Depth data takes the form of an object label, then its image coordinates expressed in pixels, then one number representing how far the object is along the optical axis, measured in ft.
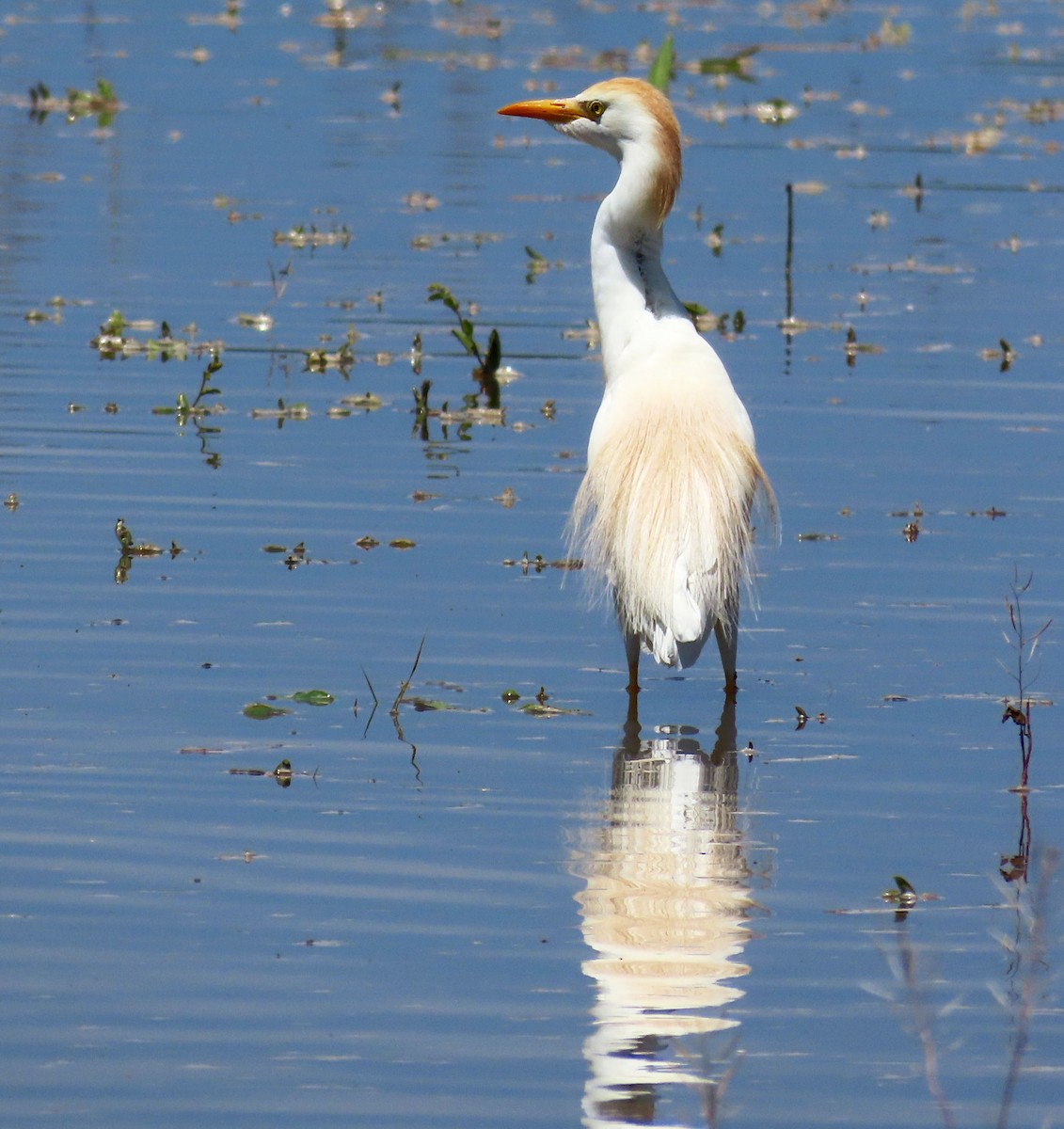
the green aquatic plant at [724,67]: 75.66
